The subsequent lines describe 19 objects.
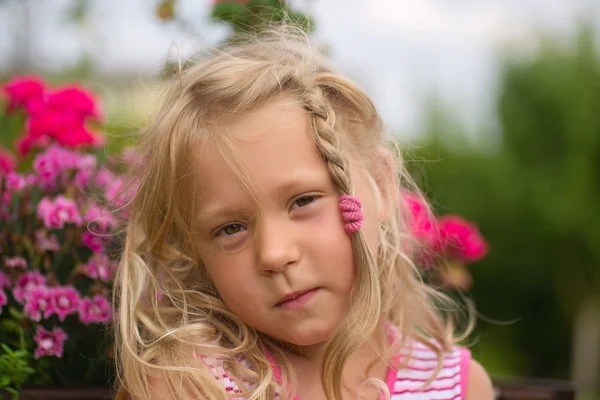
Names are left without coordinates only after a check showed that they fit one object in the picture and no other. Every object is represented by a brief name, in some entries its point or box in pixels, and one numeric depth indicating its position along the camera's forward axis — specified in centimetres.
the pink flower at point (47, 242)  221
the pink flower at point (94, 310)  211
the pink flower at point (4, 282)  211
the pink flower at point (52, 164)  243
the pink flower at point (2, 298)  204
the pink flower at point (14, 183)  240
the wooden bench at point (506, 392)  187
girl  167
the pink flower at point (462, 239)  286
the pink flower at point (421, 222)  223
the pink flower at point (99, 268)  219
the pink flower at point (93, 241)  222
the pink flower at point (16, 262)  216
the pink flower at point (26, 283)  209
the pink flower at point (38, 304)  206
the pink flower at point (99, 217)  222
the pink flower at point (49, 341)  205
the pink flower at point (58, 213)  220
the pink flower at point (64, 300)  207
